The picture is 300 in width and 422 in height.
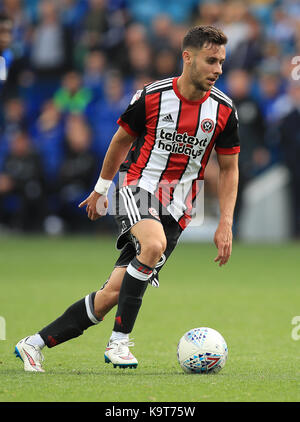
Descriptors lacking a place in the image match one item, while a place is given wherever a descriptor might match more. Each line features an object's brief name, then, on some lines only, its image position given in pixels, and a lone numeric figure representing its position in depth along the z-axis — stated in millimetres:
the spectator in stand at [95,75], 17422
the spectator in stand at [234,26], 16312
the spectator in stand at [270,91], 16000
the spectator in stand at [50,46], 18172
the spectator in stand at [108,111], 16641
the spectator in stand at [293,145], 15734
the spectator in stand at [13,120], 17594
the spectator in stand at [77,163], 16906
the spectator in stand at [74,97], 17281
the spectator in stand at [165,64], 16406
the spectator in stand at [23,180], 17078
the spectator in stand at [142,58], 17156
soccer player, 5750
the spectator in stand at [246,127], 15695
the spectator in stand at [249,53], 16328
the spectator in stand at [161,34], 17125
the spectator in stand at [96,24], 18047
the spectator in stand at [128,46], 17359
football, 5594
